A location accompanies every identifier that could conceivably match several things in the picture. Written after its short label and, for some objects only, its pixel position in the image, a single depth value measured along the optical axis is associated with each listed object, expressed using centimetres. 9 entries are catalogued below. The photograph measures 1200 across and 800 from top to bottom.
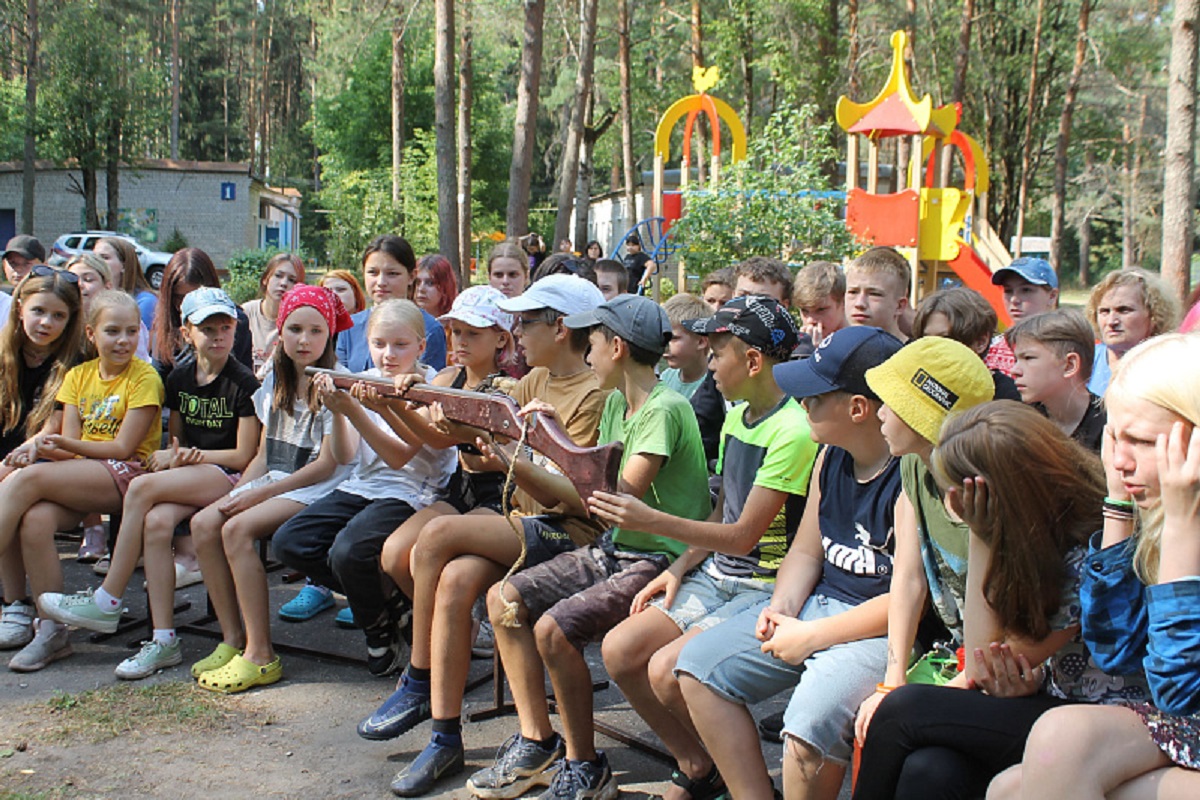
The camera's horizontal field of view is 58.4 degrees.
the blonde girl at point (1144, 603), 207
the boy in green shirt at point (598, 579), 343
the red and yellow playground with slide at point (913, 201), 1569
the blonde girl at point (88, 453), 492
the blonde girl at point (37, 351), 552
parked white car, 2559
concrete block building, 3769
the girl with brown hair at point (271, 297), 705
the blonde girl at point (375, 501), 430
